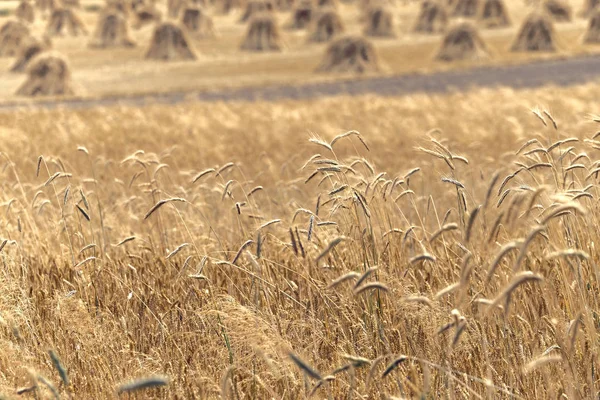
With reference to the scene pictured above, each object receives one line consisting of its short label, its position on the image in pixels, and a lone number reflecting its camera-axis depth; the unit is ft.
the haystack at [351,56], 92.73
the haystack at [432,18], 131.12
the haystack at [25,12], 162.81
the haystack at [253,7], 146.94
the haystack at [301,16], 142.41
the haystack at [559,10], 141.69
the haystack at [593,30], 111.65
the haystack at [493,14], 134.92
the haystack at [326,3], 157.53
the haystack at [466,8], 151.74
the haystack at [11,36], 123.85
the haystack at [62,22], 145.79
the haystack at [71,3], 189.38
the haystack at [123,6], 167.02
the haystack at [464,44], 98.12
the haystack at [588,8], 150.05
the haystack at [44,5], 179.98
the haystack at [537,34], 103.65
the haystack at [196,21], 132.67
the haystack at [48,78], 82.74
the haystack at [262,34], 114.83
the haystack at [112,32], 124.67
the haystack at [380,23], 126.11
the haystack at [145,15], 158.40
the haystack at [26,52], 105.19
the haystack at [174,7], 170.22
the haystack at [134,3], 187.75
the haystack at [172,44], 108.88
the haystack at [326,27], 122.93
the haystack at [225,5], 174.61
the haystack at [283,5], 175.27
